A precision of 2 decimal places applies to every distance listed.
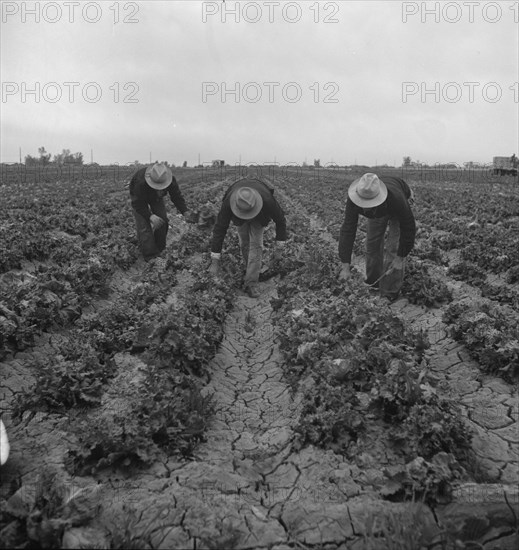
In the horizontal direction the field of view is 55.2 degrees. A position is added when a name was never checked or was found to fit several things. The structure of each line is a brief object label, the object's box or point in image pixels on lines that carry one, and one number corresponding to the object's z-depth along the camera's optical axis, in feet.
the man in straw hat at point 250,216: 23.28
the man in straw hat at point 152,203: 28.35
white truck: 141.90
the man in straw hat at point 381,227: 20.70
